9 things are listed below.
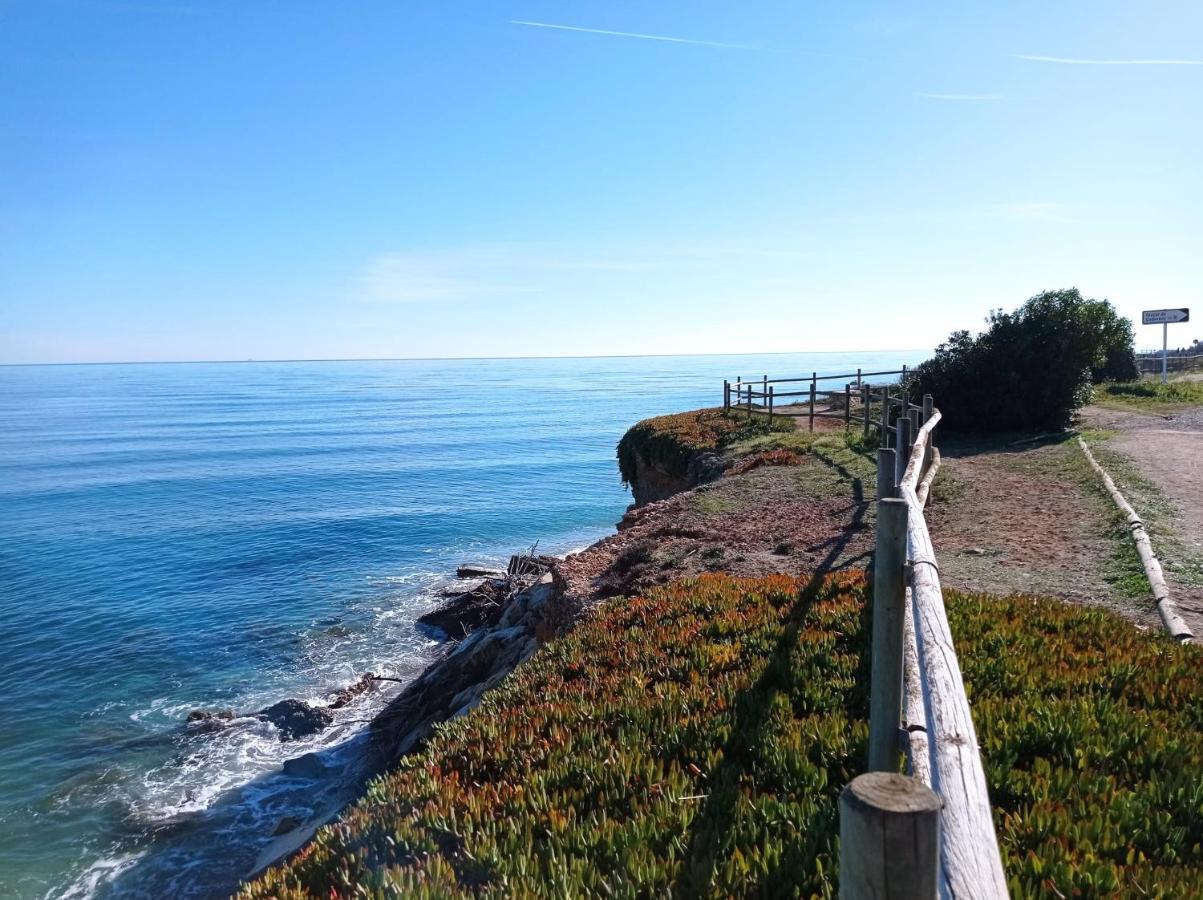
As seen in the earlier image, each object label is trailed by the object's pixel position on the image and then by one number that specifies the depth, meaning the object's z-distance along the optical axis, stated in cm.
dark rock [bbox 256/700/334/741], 1555
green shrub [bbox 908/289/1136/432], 2019
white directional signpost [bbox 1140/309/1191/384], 2973
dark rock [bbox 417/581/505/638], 2106
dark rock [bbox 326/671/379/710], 1672
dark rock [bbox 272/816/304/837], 1181
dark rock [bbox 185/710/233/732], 1557
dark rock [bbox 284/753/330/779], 1387
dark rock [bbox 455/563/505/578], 2647
